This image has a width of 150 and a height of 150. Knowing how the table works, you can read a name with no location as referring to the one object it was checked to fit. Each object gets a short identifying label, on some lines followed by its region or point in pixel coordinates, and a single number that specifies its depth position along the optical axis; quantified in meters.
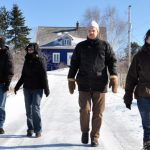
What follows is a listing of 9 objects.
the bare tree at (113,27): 58.83
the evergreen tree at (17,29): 65.21
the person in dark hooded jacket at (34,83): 9.06
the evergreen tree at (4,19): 62.22
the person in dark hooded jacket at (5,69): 9.52
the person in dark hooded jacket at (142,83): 6.91
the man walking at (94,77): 8.28
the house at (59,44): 72.56
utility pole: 27.47
